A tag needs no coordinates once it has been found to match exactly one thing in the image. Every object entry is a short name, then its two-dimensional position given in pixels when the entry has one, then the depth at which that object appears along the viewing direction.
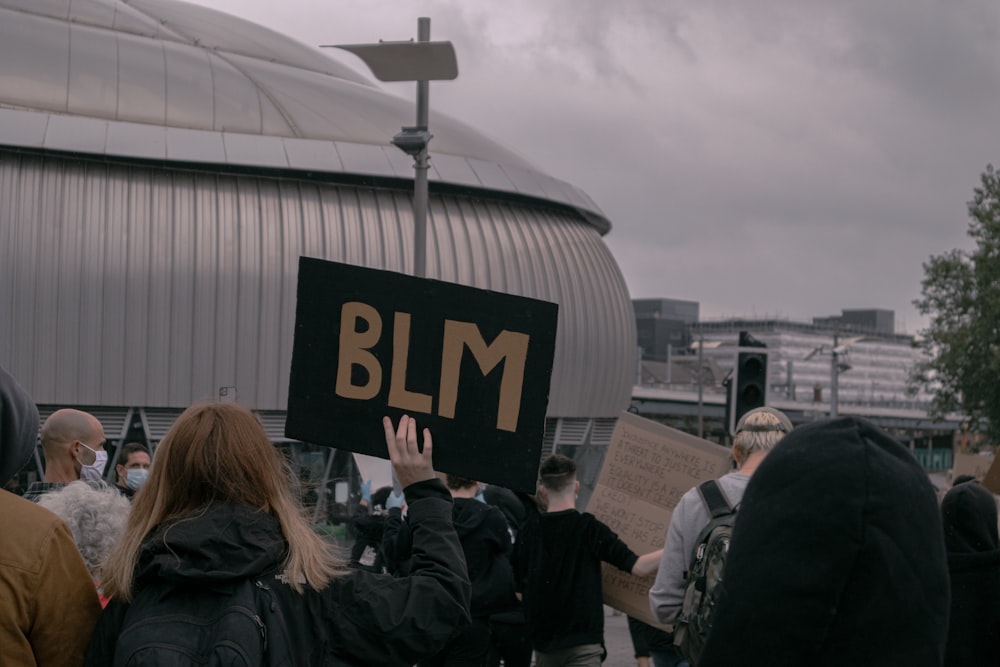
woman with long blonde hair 2.97
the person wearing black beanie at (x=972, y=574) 4.98
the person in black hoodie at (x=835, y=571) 1.96
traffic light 12.60
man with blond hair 5.44
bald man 5.81
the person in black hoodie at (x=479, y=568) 7.61
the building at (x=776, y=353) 171.05
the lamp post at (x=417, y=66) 13.29
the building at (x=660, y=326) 167.62
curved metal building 29.00
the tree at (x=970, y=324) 50.34
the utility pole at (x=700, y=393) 54.83
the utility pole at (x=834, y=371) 44.25
